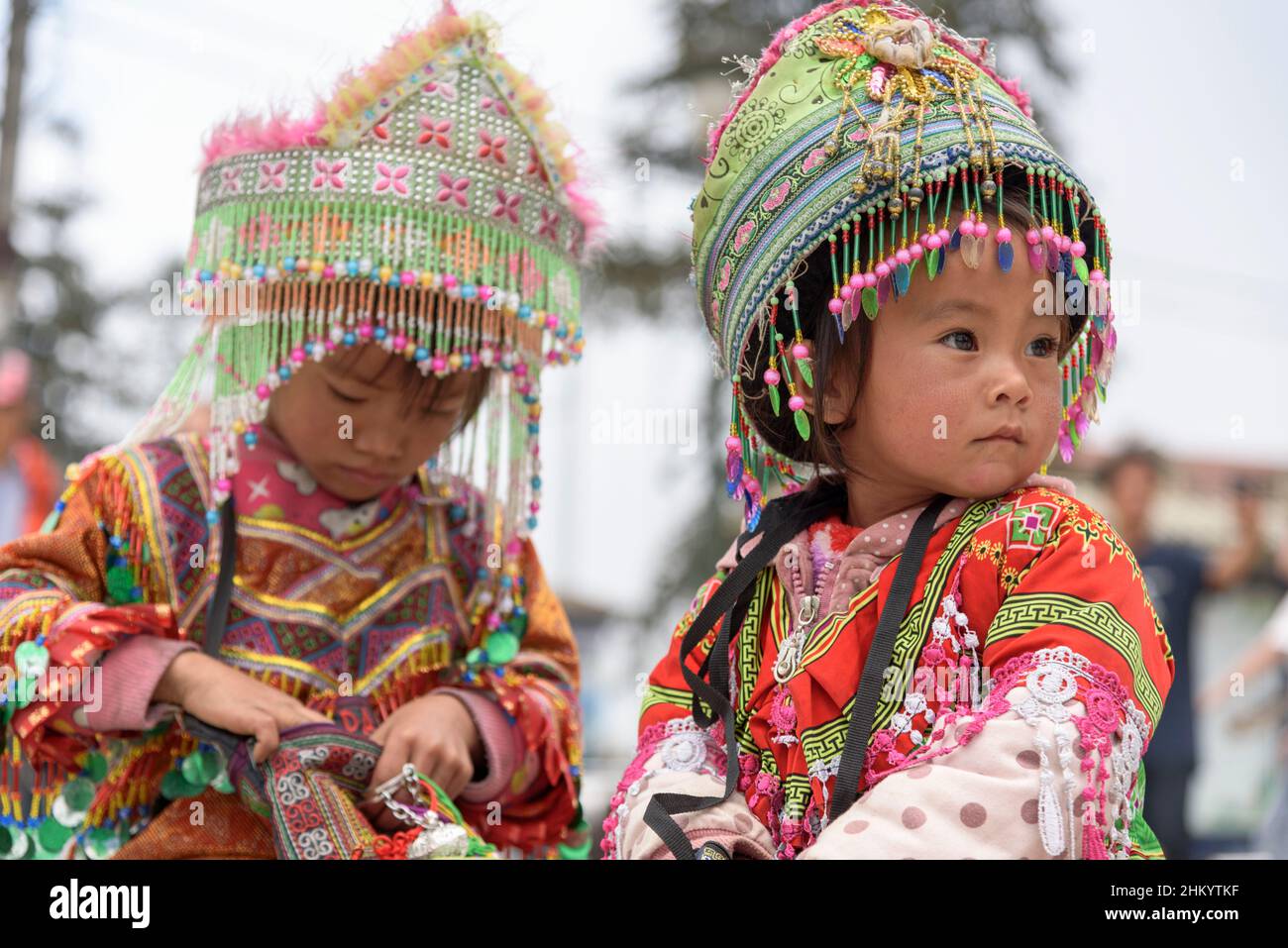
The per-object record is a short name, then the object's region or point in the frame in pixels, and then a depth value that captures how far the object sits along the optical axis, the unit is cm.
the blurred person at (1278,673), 461
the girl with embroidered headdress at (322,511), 257
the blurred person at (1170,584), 523
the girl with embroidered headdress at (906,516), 170
